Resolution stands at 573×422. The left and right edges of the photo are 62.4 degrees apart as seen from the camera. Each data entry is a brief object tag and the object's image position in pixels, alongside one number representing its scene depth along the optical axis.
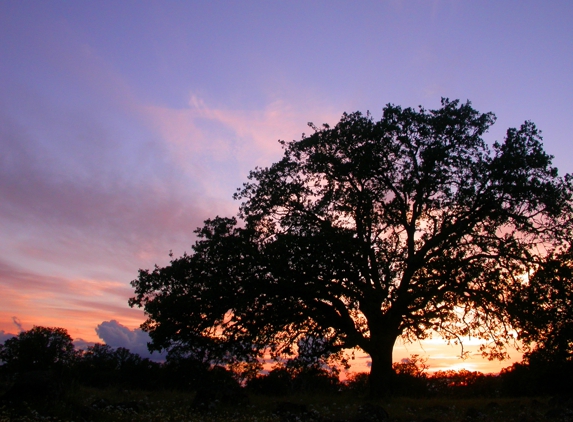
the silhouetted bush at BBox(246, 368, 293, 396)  30.62
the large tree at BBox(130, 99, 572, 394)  19.44
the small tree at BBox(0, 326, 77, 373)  49.68
